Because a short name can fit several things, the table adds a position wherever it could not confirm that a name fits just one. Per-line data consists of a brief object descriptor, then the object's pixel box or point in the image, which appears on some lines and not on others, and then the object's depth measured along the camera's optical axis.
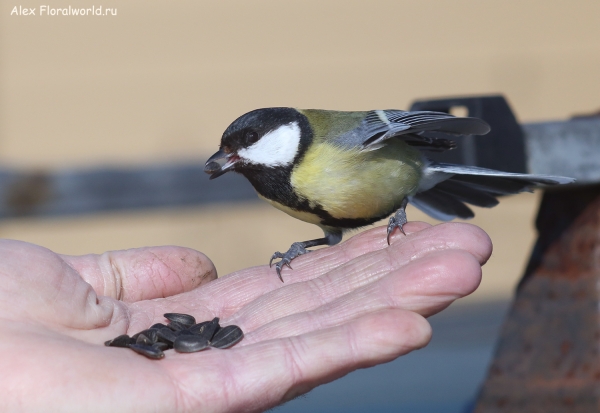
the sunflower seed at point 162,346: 2.01
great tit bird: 2.07
